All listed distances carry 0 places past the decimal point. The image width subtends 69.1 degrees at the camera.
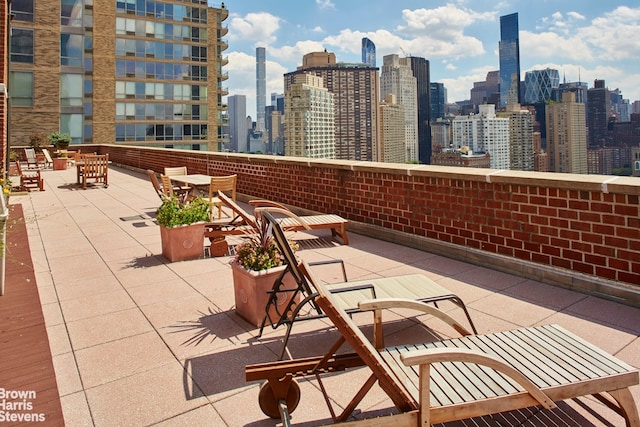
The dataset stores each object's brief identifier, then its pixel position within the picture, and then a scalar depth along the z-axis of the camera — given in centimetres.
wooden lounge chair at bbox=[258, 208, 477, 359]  319
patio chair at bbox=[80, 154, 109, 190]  1452
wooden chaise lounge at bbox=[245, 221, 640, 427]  208
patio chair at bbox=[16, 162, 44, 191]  1373
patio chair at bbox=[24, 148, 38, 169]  2020
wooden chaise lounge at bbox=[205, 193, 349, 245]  631
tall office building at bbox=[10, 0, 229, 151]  4234
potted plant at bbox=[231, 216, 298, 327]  390
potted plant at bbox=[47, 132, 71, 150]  2542
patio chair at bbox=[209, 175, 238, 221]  845
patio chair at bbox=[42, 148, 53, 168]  2101
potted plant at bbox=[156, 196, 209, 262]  595
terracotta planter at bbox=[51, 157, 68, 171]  2114
